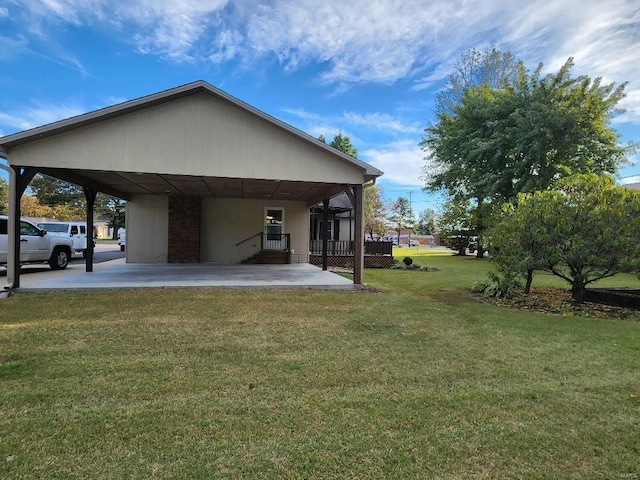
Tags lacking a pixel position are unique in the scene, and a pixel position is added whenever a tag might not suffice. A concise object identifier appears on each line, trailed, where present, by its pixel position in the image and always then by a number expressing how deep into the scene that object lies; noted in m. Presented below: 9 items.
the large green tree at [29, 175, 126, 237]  42.72
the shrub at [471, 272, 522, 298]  8.84
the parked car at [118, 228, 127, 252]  25.95
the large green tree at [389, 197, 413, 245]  47.95
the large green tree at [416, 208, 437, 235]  73.88
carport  7.53
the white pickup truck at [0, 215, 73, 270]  10.62
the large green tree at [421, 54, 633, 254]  16.73
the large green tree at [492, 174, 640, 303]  7.18
